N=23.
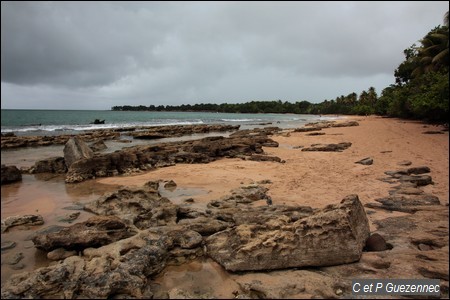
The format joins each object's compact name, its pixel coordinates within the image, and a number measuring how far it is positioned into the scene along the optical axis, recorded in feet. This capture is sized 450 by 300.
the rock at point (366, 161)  42.54
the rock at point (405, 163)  39.17
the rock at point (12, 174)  30.94
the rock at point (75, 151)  44.29
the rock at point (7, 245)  17.47
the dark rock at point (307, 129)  112.98
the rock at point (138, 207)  22.72
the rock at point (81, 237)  17.61
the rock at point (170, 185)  35.70
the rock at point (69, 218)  23.72
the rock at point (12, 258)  15.89
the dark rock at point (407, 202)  23.41
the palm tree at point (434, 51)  97.66
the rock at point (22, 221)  20.64
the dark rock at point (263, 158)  52.03
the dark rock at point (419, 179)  29.66
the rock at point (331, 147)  60.29
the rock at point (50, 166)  44.27
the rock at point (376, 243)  17.04
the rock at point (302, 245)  15.66
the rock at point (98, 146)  74.03
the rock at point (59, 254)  17.06
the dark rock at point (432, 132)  65.09
